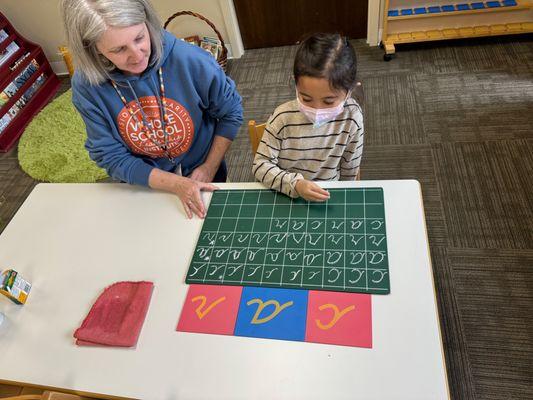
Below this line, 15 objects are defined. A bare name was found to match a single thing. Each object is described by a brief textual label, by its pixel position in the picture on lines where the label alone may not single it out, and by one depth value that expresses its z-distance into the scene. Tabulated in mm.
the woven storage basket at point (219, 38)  2801
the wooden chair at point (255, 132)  1320
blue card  851
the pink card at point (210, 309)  890
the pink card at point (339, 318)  817
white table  778
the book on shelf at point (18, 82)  2905
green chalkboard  927
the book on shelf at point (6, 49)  2961
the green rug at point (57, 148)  2506
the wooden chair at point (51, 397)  786
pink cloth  907
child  1010
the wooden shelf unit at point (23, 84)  2900
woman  1001
